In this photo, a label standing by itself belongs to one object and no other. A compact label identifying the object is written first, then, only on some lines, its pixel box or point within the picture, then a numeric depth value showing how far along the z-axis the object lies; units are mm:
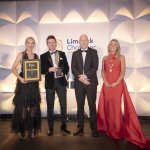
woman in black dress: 3711
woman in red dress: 3826
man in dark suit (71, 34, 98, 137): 3898
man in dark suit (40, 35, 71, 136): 3938
